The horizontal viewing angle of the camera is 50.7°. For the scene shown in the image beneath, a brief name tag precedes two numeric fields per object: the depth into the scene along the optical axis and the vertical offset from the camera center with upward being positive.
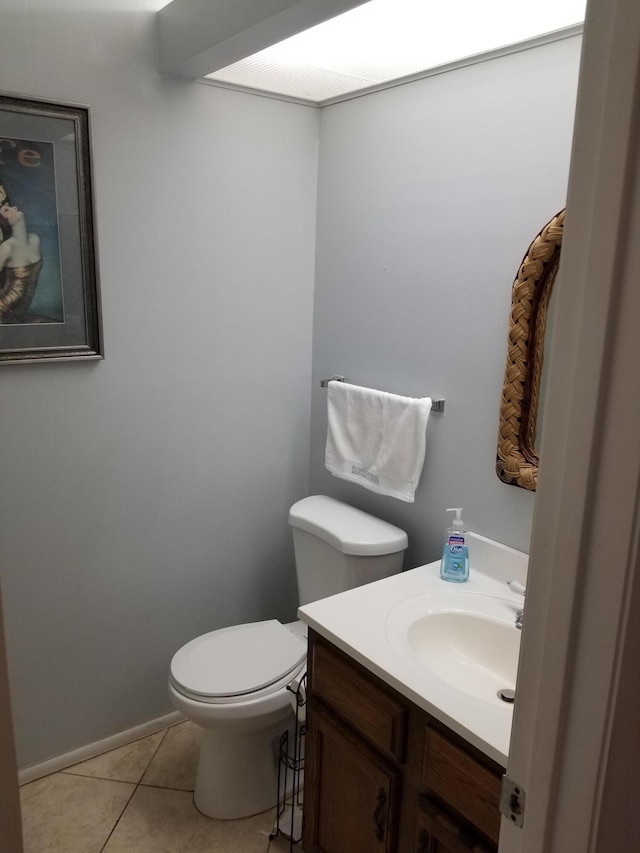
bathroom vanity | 1.28 -0.89
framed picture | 1.79 +0.13
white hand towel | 2.01 -0.46
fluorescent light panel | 1.53 +0.62
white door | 0.64 -0.22
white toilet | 1.88 -1.10
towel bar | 1.98 -0.33
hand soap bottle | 1.84 -0.71
